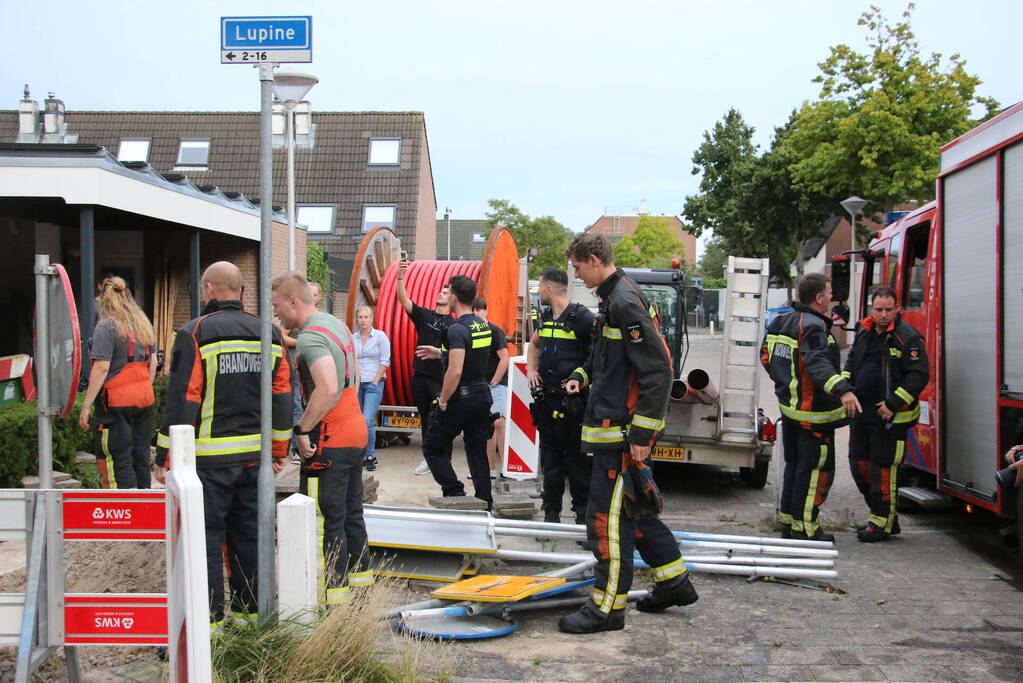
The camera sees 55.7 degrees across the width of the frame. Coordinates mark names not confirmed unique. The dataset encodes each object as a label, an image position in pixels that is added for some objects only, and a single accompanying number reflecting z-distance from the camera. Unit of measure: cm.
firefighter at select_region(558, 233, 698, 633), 515
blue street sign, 418
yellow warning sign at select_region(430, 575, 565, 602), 505
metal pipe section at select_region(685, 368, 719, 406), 899
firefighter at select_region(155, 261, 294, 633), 463
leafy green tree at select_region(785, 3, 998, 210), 2656
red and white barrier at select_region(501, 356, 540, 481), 909
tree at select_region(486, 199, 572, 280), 4581
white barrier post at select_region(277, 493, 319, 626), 435
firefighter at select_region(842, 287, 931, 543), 736
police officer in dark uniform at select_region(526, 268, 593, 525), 719
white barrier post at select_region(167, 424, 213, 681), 307
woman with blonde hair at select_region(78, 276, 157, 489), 669
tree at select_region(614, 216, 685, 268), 6419
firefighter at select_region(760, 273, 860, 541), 704
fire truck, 639
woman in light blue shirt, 1033
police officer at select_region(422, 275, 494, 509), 768
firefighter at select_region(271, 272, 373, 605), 503
